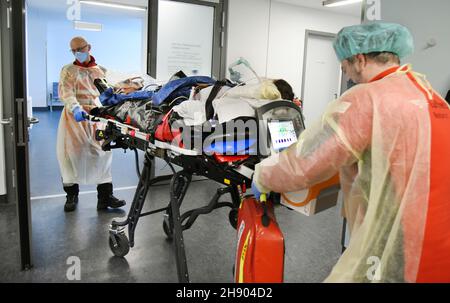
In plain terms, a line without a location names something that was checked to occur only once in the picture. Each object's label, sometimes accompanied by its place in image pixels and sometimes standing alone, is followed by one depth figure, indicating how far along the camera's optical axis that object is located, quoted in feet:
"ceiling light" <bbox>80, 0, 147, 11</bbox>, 20.48
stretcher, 5.18
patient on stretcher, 5.25
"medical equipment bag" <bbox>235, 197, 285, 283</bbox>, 4.62
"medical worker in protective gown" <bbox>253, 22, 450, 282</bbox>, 3.74
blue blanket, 6.88
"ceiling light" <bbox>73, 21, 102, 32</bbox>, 10.76
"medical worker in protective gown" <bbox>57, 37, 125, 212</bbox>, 11.02
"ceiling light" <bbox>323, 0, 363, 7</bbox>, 16.72
